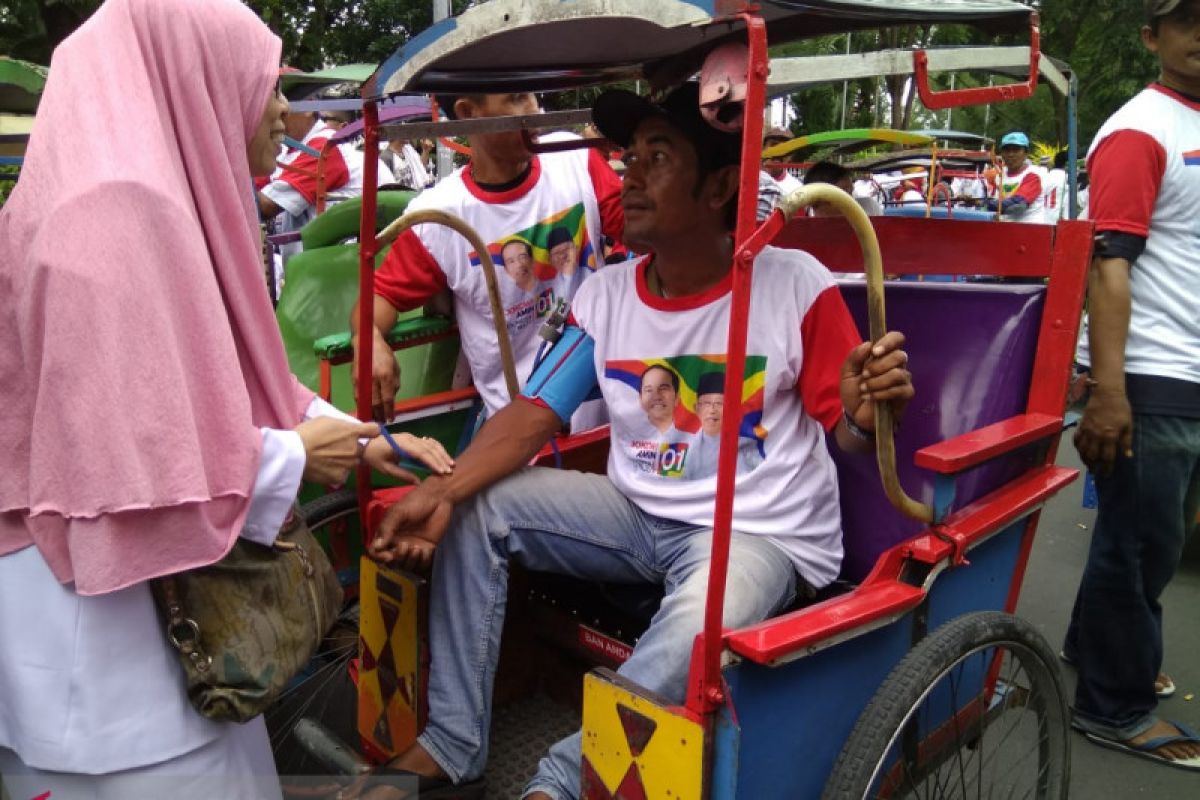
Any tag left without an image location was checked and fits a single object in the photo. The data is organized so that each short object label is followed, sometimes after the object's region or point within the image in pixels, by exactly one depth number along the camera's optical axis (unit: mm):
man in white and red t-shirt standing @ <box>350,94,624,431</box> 2854
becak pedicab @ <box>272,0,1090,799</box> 1495
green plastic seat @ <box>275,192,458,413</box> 3131
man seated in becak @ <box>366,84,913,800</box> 1990
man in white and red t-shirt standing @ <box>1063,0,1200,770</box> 2422
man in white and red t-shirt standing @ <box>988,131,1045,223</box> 10977
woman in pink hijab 1176
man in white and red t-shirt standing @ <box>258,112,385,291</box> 5344
